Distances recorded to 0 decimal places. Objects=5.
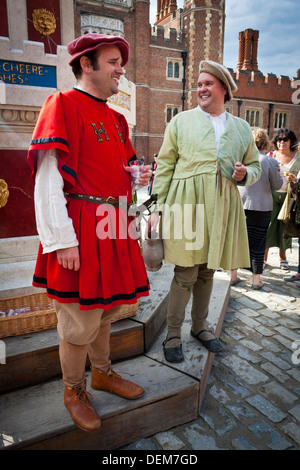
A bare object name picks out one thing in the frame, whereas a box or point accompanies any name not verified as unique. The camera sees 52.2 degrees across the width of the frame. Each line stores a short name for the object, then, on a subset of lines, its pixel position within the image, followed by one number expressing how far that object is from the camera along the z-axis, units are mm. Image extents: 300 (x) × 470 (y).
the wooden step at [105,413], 1551
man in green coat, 2029
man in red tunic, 1335
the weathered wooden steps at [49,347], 1868
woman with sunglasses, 4461
